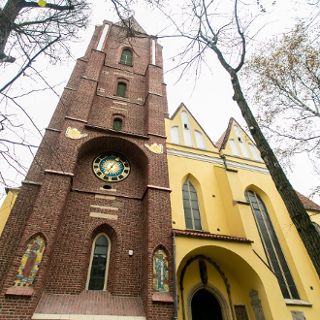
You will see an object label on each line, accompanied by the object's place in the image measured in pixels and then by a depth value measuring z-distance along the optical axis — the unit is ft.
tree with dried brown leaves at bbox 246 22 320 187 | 32.53
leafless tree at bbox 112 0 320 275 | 15.02
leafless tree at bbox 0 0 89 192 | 14.71
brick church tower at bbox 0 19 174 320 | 22.82
